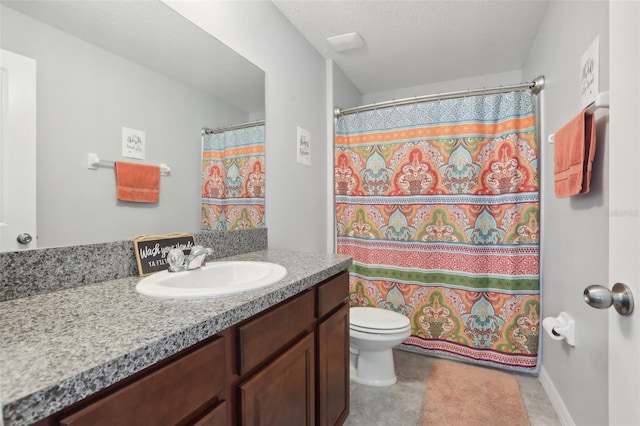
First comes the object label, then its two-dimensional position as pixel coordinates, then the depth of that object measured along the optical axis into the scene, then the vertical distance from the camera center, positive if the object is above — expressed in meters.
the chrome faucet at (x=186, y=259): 1.06 -0.17
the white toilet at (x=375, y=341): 1.77 -0.76
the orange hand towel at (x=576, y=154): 1.16 +0.24
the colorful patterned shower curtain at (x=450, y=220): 1.93 -0.06
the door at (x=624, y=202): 0.53 +0.02
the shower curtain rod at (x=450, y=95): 1.89 +0.80
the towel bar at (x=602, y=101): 0.92 +0.35
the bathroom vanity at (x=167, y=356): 0.44 -0.27
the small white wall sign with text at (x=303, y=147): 2.02 +0.44
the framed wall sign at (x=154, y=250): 1.02 -0.14
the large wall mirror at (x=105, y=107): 0.82 +0.35
